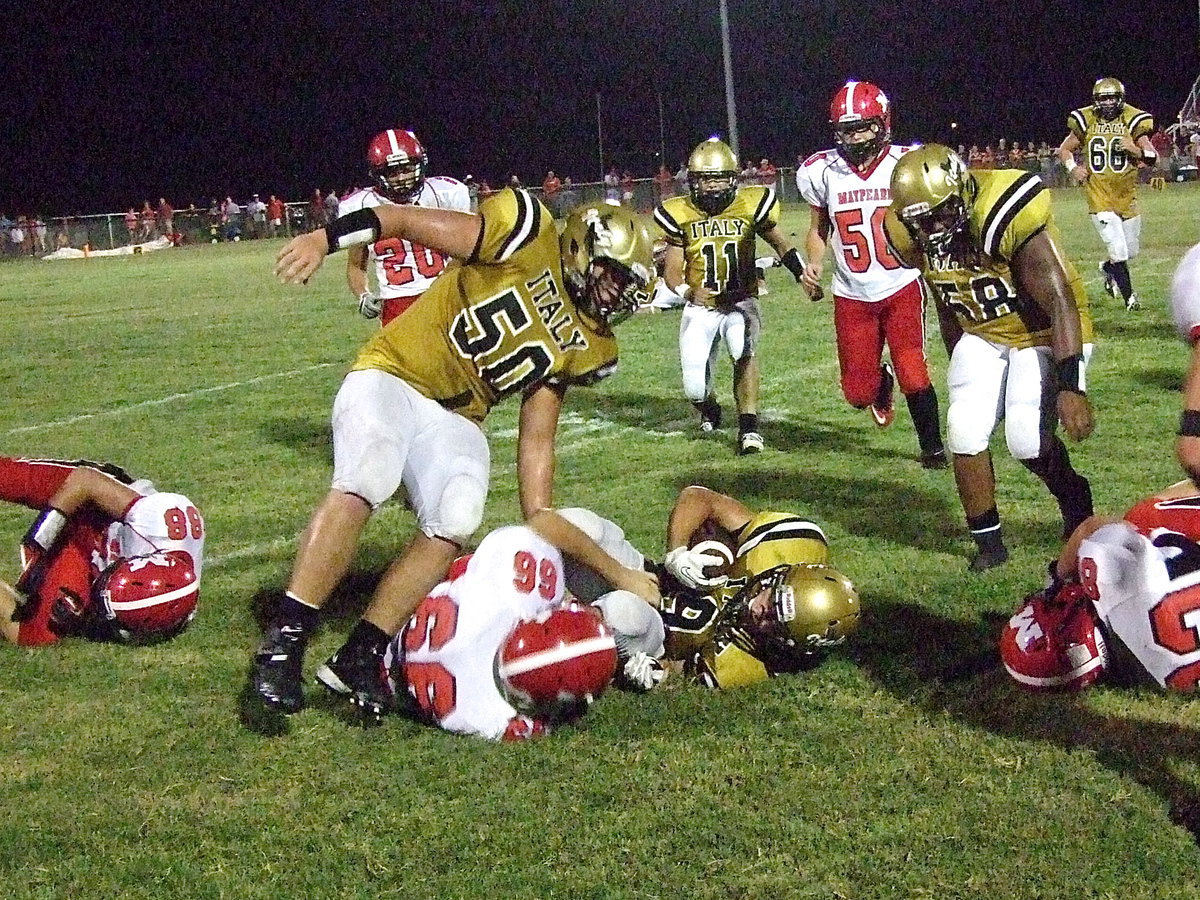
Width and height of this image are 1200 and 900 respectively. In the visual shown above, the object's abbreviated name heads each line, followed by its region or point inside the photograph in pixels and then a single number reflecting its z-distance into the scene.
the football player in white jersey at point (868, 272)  6.66
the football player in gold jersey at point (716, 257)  7.74
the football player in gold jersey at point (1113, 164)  11.76
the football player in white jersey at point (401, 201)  7.31
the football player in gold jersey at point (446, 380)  3.82
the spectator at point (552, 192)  37.66
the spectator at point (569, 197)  37.75
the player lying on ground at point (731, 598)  3.88
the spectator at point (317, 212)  37.81
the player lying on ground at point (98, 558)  4.60
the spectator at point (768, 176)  35.84
